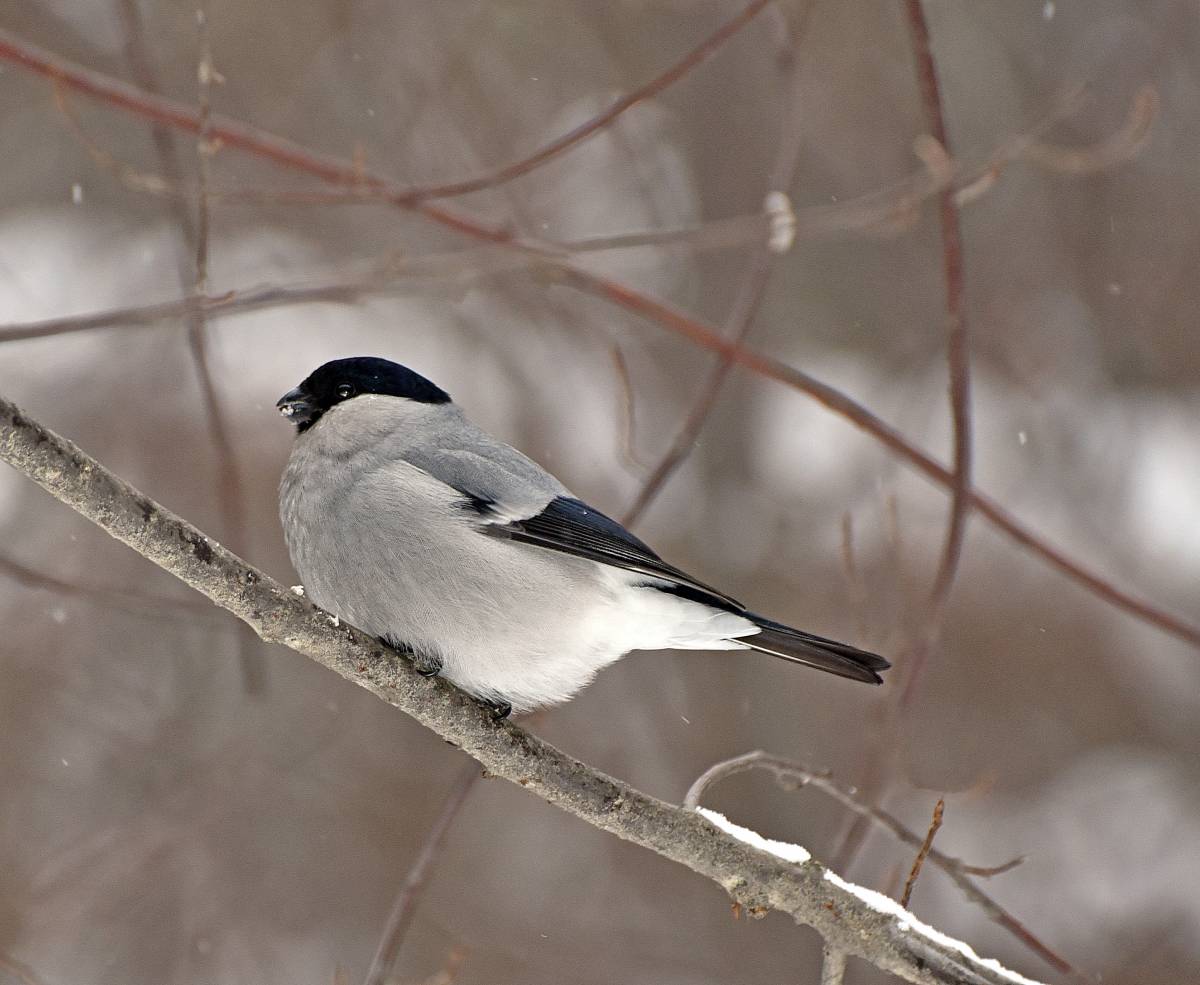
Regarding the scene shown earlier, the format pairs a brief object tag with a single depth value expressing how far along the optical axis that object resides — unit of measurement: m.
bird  6.20
